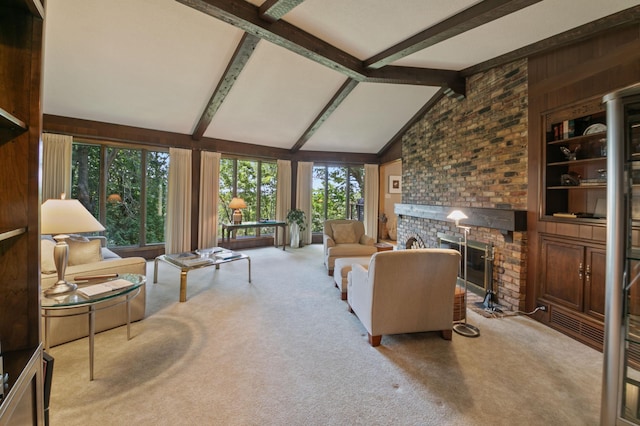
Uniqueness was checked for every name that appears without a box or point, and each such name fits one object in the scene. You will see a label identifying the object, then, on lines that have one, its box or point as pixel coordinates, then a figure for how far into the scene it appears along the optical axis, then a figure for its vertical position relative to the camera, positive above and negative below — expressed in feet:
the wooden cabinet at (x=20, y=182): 3.27 +0.34
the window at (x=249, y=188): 20.80 +1.96
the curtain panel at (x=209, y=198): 18.86 +0.96
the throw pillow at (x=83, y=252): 8.54 -1.33
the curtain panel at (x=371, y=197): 24.40 +1.48
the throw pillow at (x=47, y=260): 7.38 -1.37
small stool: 10.98 -2.36
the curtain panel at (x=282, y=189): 22.41 +1.94
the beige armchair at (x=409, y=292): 7.36 -2.22
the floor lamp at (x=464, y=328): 8.44 -3.68
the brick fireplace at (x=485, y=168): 10.12 +2.12
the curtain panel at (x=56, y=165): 13.98 +2.39
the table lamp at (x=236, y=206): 18.57 +0.41
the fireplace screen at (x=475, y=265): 11.84 -2.31
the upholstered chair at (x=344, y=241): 14.26 -1.59
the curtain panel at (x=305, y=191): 23.20 +1.87
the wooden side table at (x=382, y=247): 15.03 -1.91
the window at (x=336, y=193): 24.77 +1.84
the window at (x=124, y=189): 15.84 +1.35
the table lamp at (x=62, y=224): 5.76 -0.30
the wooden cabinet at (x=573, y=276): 7.88 -1.89
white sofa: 7.43 -1.88
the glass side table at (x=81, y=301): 5.80 -2.00
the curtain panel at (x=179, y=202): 17.62 +0.61
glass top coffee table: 10.66 -2.12
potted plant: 22.02 -0.85
